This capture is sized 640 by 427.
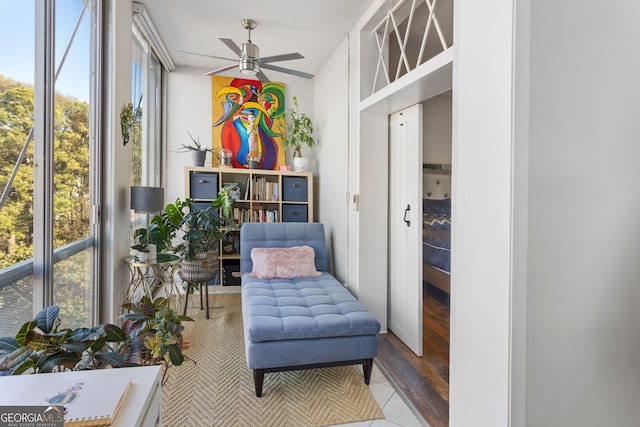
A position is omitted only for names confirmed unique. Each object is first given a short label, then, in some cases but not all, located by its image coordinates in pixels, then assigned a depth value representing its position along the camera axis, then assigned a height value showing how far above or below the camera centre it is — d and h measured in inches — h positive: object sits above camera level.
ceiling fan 113.6 +51.6
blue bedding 138.0 -11.1
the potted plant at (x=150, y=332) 52.1 -21.1
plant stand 122.6 -23.6
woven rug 71.7 -45.2
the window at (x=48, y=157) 51.4 +9.2
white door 101.2 -6.0
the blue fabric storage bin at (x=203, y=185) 153.5 +10.1
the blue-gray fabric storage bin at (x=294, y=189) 164.7 +9.2
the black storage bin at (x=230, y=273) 160.4 -32.1
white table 32.3 -20.1
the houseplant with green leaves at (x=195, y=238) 118.0 -11.6
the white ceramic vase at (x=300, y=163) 166.1 +22.4
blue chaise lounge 78.3 -30.1
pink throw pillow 120.9 -20.8
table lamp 96.4 +1.9
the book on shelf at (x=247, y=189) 163.0 +8.7
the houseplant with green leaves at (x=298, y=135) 168.4 +38.6
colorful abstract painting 170.1 +45.7
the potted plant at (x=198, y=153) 155.6 +25.3
